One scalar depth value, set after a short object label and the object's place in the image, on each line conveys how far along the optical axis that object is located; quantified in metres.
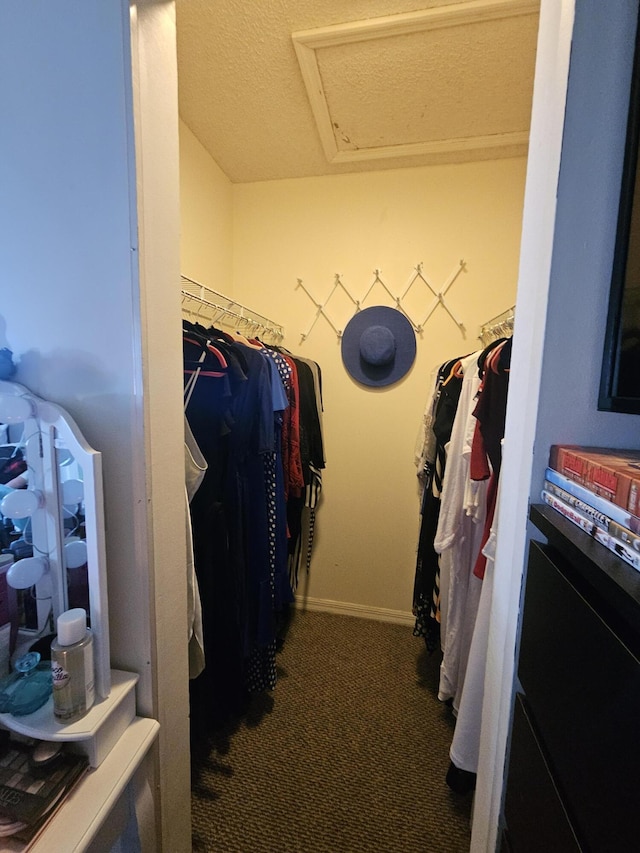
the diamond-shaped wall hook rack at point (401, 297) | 1.84
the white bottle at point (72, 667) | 0.60
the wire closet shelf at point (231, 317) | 1.56
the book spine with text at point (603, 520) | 0.40
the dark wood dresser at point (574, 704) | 0.35
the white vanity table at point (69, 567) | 0.60
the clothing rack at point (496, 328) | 1.31
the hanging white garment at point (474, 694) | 0.92
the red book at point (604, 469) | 0.41
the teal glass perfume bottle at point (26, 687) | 0.61
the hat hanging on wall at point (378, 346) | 1.86
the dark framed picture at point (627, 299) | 0.51
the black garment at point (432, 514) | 1.44
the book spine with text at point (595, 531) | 0.39
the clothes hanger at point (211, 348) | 1.10
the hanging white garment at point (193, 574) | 0.98
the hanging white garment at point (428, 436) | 1.66
